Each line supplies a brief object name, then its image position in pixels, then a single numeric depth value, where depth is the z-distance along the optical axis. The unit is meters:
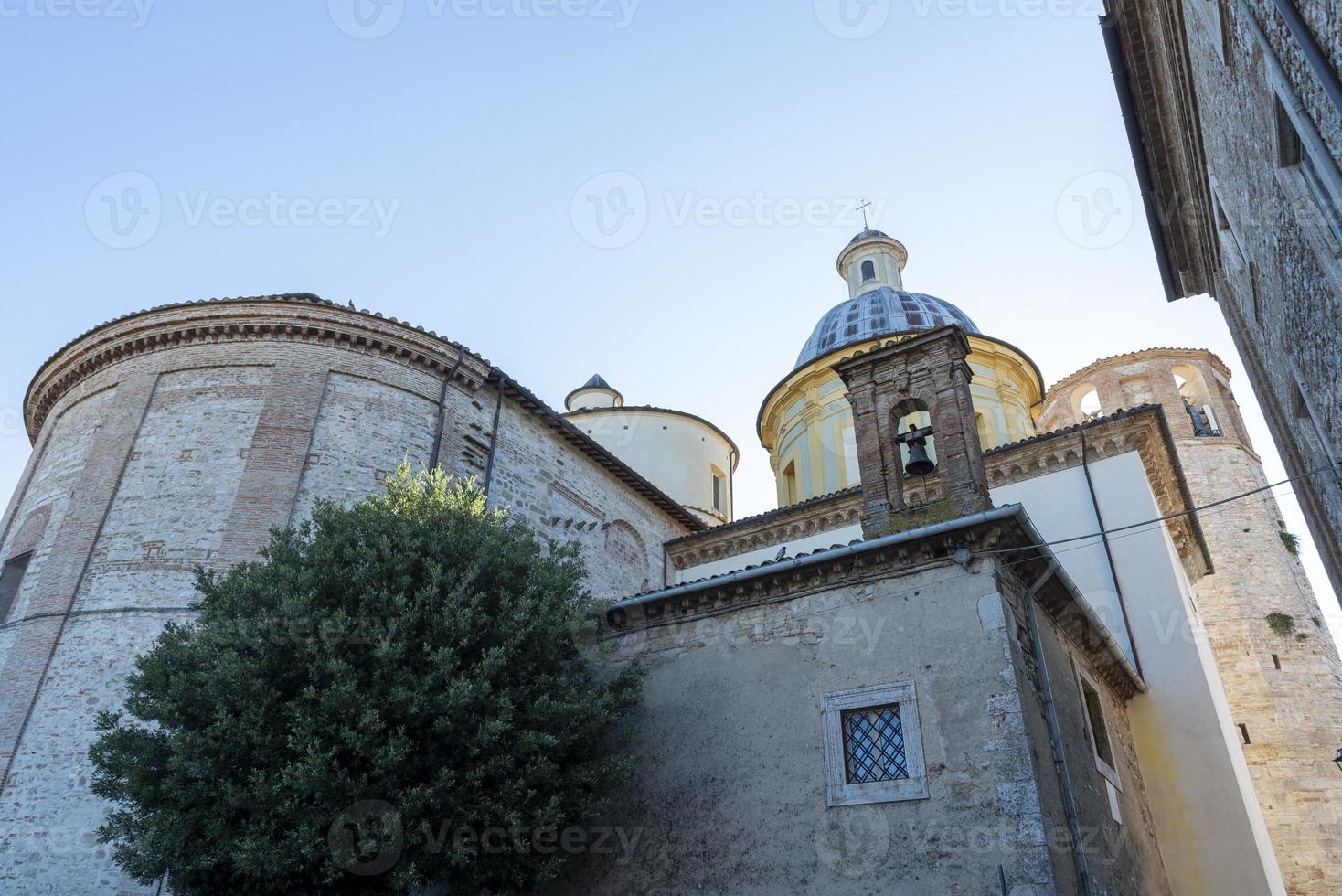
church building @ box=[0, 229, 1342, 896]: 7.65
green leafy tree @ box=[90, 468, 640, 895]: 6.97
